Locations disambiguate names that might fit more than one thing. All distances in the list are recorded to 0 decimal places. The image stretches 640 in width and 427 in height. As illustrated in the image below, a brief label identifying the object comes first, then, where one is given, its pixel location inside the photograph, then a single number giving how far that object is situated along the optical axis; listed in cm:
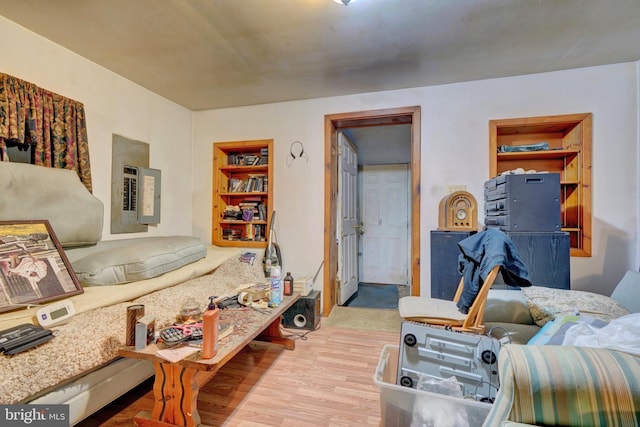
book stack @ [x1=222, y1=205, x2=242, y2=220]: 342
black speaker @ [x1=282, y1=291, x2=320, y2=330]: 265
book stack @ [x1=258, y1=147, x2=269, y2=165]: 331
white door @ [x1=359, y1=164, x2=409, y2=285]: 471
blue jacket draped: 158
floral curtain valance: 181
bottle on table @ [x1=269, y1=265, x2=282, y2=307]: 196
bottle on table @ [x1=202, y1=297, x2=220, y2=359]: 122
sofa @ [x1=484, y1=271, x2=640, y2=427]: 71
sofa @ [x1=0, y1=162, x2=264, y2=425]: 112
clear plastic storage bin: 111
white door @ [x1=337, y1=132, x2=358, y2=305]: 339
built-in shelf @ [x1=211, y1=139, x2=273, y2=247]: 331
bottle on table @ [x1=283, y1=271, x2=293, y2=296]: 233
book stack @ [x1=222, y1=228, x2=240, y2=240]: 344
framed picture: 141
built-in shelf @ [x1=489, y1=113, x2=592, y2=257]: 245
